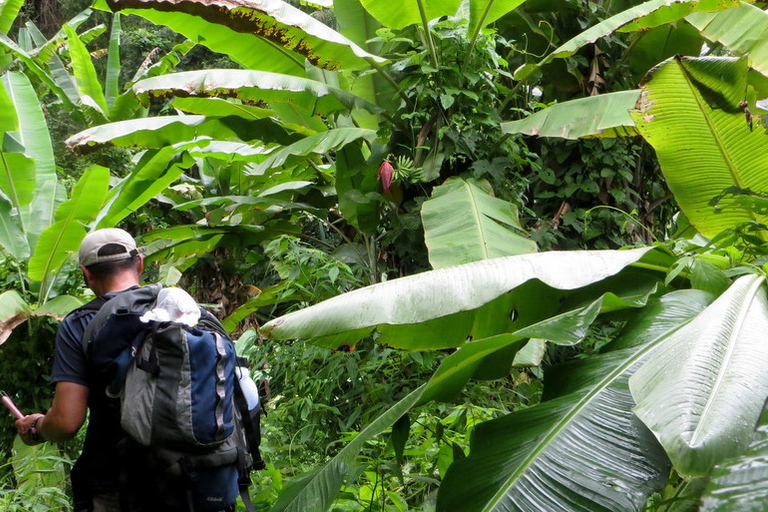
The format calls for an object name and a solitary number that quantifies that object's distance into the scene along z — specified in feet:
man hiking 8.27
